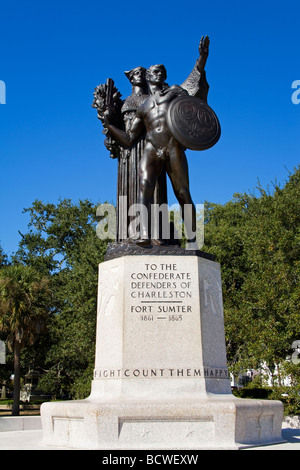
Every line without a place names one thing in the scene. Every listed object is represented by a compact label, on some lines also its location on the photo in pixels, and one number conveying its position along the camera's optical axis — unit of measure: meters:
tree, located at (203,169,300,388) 19.77
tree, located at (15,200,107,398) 28.23
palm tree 27.23
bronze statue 9.20
